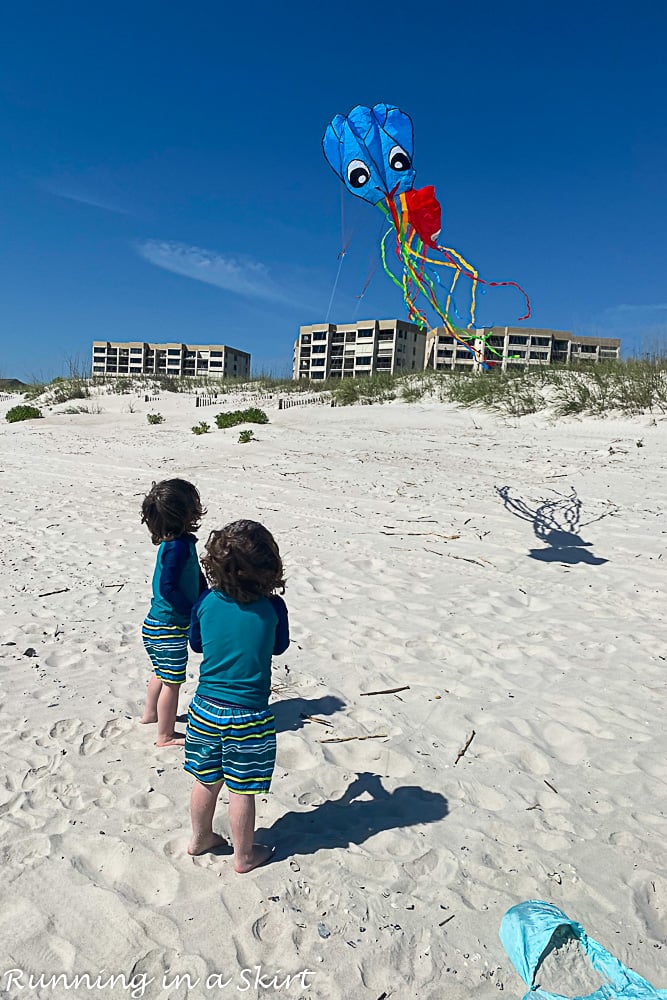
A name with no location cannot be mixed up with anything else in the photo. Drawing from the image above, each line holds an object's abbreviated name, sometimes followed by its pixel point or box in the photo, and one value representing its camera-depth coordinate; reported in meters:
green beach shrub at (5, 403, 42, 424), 20.03
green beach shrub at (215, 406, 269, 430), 16.08
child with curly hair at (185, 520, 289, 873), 2.34
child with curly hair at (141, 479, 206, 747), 3.12
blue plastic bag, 1.93
